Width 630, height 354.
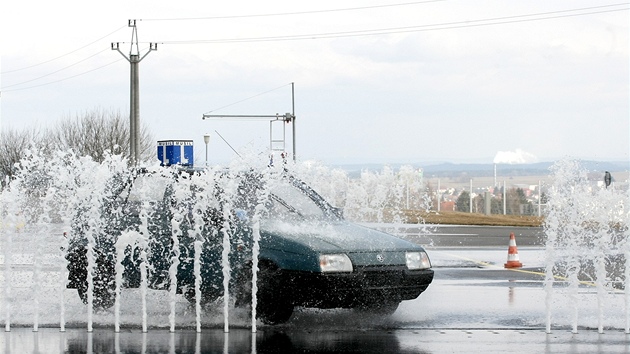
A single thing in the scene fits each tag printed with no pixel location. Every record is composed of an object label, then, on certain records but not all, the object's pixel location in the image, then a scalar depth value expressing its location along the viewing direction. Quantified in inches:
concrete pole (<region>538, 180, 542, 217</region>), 1752.0
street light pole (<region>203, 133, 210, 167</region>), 2495.4
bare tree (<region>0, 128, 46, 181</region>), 3385.8
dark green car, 420.8
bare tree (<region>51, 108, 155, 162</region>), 3152.1
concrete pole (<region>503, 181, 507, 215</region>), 1754.4
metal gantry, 2418.8
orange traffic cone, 754.9
